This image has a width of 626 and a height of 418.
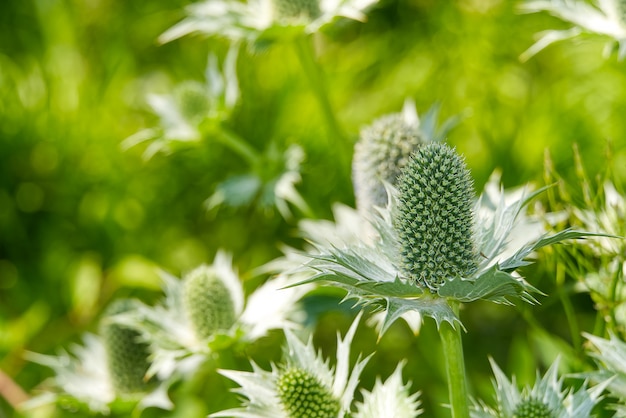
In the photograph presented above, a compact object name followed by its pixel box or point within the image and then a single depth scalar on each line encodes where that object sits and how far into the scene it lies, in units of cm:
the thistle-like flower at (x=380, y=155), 66
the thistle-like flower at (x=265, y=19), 70
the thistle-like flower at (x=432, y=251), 59
